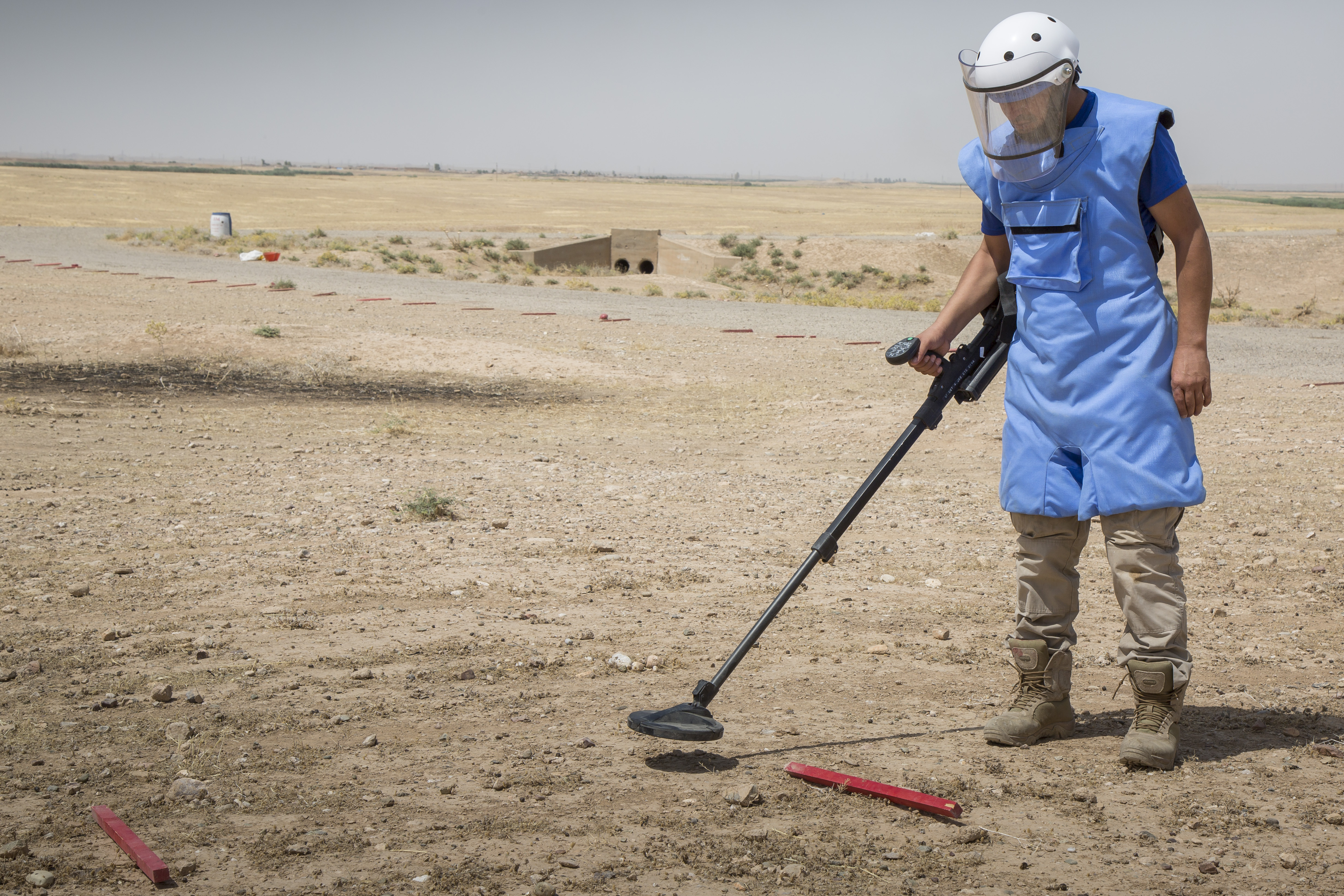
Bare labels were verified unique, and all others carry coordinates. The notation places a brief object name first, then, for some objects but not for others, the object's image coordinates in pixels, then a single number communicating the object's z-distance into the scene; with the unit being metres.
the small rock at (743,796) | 3.12
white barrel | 36.34
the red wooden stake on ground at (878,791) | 3.01
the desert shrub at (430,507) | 6.27
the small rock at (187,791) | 3.11
